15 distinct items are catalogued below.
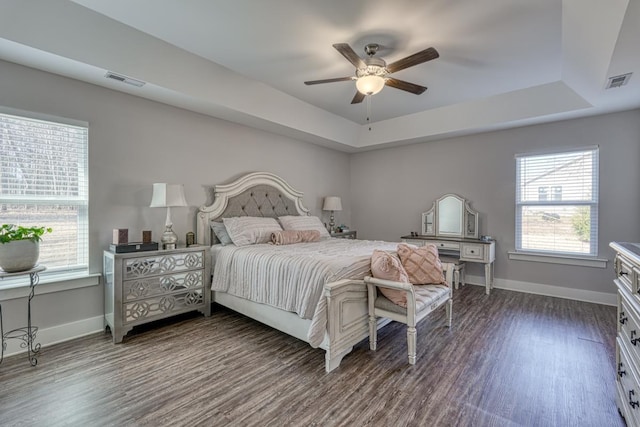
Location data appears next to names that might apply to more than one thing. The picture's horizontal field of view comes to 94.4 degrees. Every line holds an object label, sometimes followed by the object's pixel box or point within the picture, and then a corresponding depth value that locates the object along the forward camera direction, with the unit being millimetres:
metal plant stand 2463
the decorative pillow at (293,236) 3793
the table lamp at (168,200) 3160
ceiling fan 2441
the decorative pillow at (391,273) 2475
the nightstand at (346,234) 5375
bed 2332
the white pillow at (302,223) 4414
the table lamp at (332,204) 5555
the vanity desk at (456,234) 4473
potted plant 2248
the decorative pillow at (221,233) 3750
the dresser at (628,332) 1452
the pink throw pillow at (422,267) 2930
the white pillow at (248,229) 3686
